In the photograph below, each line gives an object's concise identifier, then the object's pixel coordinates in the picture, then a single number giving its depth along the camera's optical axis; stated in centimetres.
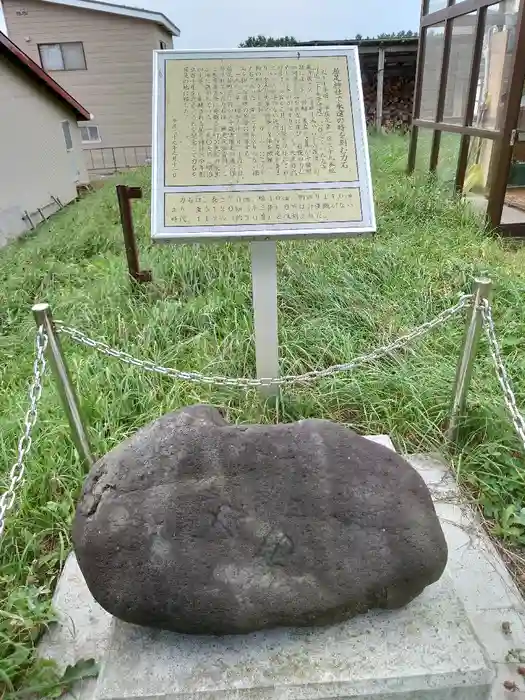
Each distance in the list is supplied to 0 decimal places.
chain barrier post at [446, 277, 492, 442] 233
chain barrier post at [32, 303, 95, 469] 219
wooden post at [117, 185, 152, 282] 430
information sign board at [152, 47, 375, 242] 245
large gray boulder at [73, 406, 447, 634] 162
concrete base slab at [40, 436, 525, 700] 157
